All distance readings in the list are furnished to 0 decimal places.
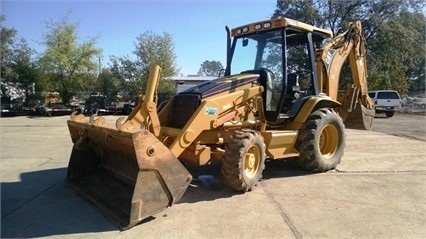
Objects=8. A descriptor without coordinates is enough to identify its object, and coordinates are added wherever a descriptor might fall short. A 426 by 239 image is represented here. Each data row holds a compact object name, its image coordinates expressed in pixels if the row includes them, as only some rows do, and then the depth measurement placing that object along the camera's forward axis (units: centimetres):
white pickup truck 2500
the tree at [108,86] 3127
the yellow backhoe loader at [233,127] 450
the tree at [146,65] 3158
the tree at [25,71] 2820
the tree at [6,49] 2747
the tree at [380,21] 2845
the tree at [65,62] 2878
